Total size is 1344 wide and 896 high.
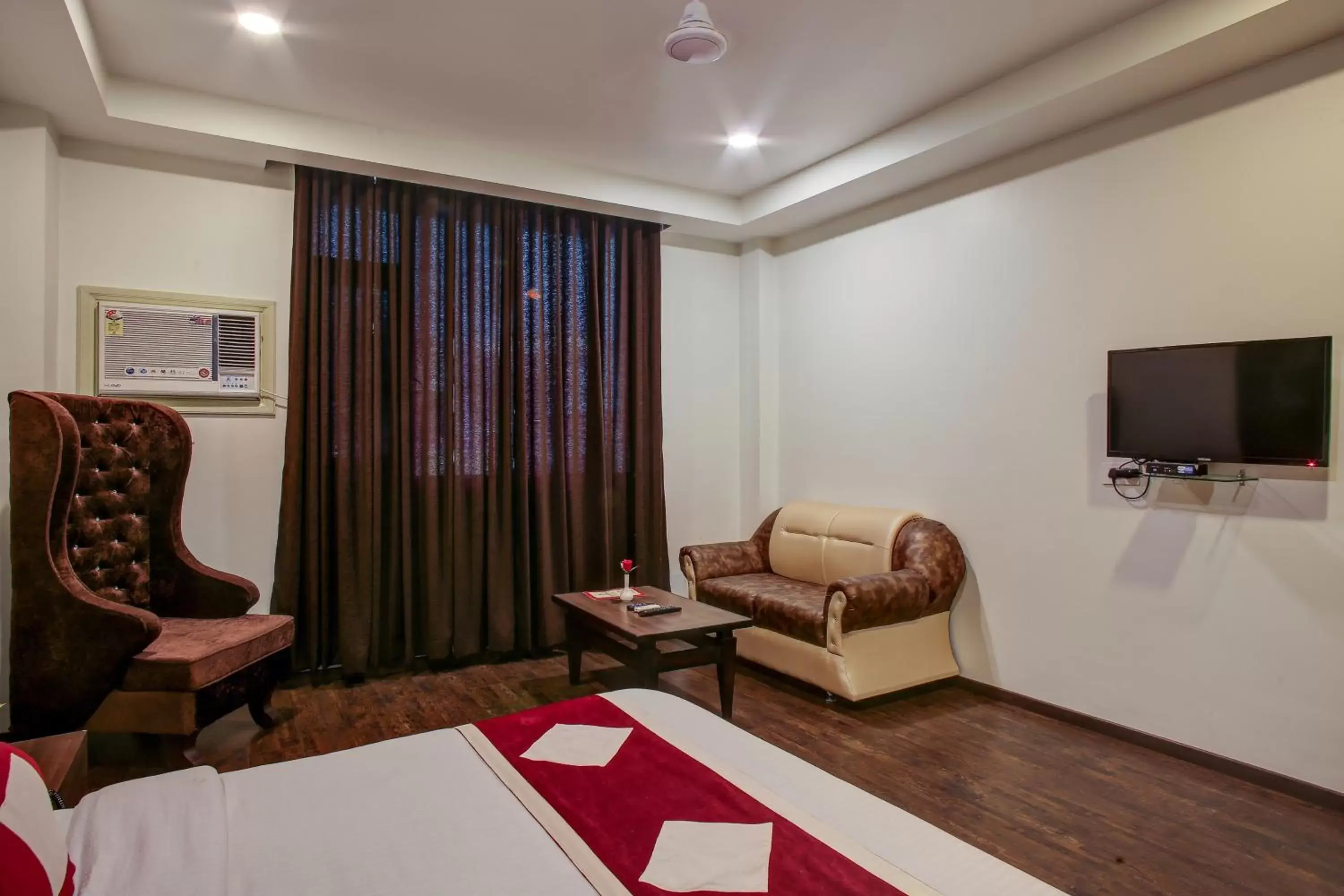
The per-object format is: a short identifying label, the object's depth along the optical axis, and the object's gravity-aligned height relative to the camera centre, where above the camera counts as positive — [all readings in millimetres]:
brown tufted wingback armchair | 2643 -632
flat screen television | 2654 +185
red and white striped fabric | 996 -544
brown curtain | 3994 +173
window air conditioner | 3607 +486
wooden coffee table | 3217 -834
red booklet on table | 3857 -750
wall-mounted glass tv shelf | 2889 -104
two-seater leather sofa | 3561 -765
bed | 1234 -707
